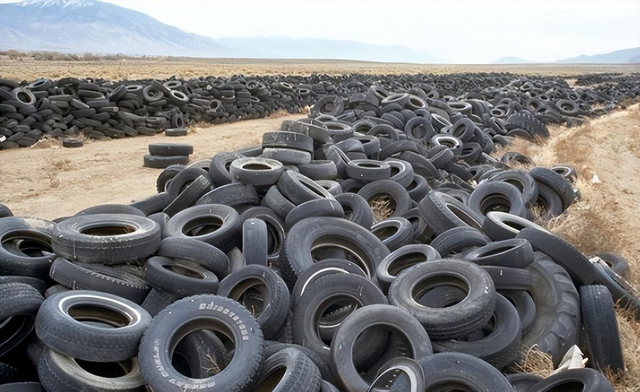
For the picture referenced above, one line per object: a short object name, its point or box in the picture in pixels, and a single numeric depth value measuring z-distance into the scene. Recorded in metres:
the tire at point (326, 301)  4.65
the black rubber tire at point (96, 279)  4.79
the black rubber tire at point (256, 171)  7.35
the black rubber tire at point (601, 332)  5.01
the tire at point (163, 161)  13.59
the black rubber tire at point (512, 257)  5.52
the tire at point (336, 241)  5.88
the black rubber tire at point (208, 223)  6.05
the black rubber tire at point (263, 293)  4.61
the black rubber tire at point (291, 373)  3.58
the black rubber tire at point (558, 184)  9.21
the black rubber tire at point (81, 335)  3.85
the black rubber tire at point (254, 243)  5.69
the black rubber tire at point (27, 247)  5.11
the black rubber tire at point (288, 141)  8.80
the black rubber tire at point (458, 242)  6.29
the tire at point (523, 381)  4.42
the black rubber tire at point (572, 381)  4.06
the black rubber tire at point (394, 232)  6.73
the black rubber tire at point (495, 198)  8.30
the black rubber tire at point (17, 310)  4.22
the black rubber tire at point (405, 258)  5.84
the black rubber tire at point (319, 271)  5.07
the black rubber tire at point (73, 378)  3.78
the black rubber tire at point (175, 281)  4.97
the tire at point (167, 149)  13.57
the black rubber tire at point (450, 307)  4.63
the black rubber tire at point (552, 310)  5.07
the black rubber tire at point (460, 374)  3.90
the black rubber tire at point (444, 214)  6.95
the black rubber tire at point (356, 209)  7.13
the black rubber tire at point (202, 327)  3.69
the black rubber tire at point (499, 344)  4.60
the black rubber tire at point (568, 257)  5.79
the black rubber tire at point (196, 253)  5.45
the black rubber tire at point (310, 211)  6.55
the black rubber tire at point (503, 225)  6.55
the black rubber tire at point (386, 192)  8.55
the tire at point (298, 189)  7.08
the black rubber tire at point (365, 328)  4.10
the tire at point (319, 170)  8.37
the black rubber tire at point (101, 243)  5.05
